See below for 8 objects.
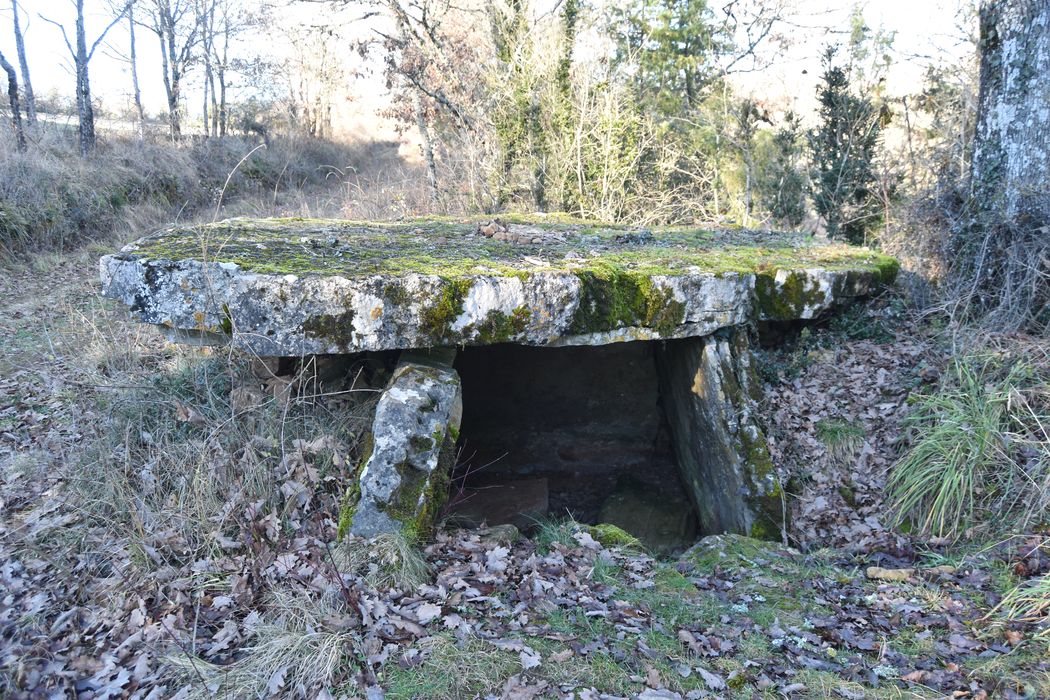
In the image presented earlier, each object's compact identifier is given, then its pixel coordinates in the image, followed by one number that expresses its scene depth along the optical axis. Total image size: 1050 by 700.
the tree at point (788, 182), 11.25
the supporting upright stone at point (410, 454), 3.31
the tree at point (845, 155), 9.80
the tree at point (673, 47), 12.65
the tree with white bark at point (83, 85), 12.14
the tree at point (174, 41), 16.09
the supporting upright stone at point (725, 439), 4.24
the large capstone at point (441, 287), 3.54
